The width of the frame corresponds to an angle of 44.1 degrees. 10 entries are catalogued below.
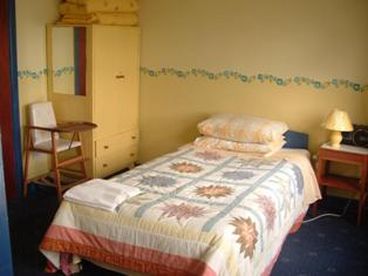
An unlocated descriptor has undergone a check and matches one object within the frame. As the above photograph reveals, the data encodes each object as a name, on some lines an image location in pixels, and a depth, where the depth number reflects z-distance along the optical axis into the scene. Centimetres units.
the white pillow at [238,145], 381
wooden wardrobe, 416
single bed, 237
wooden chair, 390
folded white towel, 268
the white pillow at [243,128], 382
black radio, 375
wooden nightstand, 359
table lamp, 366
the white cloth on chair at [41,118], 403
